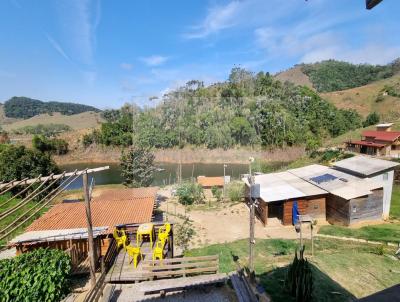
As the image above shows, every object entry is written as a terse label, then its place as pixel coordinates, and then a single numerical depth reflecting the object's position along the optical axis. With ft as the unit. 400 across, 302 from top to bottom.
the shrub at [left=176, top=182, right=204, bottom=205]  88.84
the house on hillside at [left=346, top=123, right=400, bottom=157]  113.19
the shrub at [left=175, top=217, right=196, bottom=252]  52.80
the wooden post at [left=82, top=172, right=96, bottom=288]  28.40
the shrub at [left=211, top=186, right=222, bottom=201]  94.11
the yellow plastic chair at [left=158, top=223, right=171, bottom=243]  38.63
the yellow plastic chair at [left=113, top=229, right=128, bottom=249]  39.57
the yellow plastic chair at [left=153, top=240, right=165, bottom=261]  36.91
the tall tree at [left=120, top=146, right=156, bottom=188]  98.73
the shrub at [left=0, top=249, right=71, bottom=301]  27.99
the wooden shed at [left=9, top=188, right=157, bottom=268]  40.24
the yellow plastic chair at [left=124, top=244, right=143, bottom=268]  36.01
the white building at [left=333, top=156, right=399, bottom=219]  64.85
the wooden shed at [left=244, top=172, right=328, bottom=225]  64.23
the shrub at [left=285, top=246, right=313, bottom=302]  26.37
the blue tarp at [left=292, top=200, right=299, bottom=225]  63.09
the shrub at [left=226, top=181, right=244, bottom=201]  90.22
